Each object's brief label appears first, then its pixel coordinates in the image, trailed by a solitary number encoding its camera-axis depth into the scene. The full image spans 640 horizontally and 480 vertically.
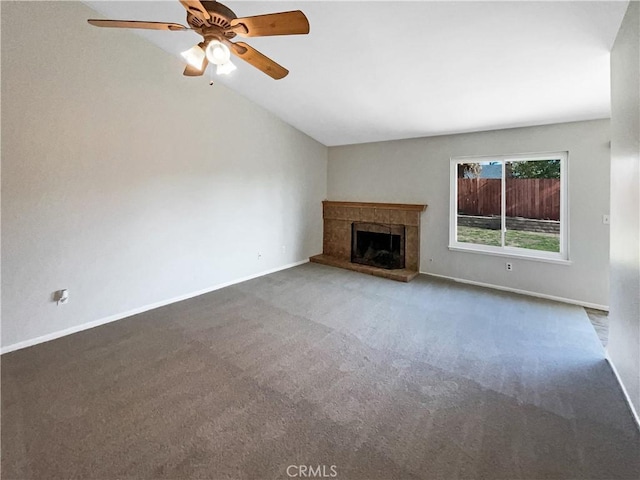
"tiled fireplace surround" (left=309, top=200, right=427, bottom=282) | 5.16
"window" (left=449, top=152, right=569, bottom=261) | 4.05
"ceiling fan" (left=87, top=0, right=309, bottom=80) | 1.68
